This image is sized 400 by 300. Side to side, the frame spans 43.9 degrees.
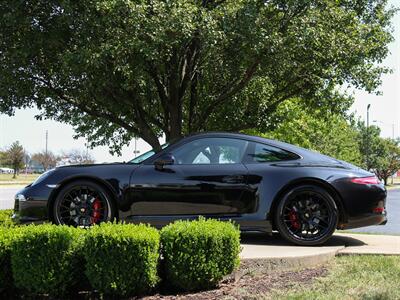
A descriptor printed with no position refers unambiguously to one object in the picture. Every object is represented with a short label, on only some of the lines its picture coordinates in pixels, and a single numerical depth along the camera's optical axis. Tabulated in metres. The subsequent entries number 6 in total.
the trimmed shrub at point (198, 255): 4.17
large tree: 8.59
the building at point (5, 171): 113.11
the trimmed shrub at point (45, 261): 4.13
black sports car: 5.64
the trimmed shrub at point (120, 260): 4.04
